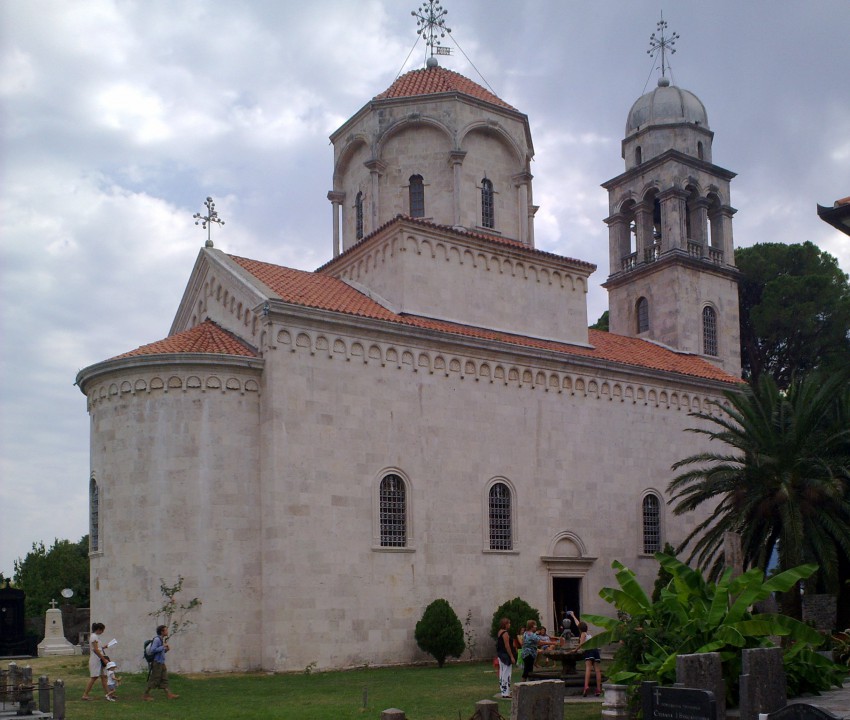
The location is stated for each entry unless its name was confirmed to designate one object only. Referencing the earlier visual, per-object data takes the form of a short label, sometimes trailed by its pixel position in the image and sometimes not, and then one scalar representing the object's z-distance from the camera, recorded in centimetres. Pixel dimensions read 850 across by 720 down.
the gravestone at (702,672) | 1142
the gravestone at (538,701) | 1048
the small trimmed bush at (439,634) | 2300
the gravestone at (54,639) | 3456
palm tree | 2233
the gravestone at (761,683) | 1135
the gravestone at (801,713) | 806
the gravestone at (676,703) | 890
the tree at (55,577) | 5491
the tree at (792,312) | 4459
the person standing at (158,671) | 1805
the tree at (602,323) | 5103
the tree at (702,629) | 1342
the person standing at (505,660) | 1683
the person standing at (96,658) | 1817
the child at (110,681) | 1753
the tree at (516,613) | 2408
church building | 2219
